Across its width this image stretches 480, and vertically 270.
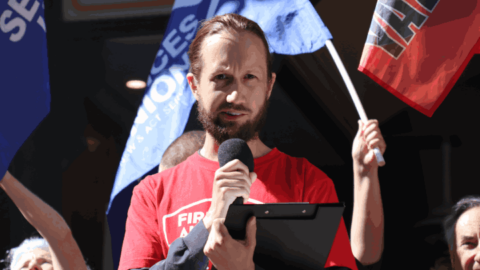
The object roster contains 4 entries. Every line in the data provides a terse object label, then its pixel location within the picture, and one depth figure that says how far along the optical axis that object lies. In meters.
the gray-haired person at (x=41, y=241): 5.14
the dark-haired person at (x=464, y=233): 4.18
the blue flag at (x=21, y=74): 5.32
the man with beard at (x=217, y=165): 2.83
